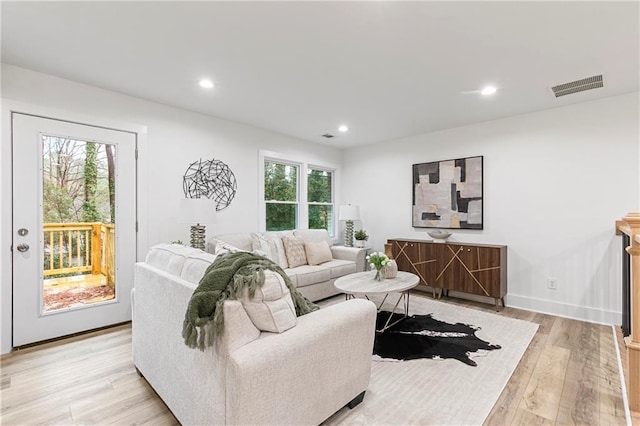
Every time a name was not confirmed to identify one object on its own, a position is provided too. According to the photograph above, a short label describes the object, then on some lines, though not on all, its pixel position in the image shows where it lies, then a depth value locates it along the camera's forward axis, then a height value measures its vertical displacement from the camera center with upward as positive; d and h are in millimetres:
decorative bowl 4258 -331
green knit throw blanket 1248 -354
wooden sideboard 3658 -708
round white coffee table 2785 -725
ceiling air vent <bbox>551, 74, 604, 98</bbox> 2809 +1226
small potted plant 5109 -436
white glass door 2645 -150
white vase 3206 -628
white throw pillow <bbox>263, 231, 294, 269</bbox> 3938 -442
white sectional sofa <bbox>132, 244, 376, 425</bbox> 1252 -716
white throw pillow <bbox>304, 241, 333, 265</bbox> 4105 -578
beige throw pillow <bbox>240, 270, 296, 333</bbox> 1359 -442
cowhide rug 2514 -1188
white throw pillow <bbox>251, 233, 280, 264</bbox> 3846 -447
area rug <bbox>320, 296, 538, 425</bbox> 1752 -1198
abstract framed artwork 4152 +254
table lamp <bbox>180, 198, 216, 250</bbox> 3207 -41
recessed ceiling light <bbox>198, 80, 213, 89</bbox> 2869 +1239
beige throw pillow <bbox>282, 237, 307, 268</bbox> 3972 -538
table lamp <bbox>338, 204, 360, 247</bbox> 5127 -98
